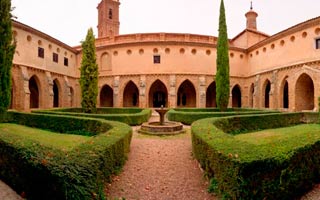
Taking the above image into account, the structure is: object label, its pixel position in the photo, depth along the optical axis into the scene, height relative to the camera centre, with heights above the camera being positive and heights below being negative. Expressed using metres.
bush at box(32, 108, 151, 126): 12.72 -0.80
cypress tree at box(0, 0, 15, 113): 12.19 +2.79
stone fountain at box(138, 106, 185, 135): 11.02 -1.27
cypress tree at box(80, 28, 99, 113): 17.86 +2.24
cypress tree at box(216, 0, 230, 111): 20.33 +3.34
